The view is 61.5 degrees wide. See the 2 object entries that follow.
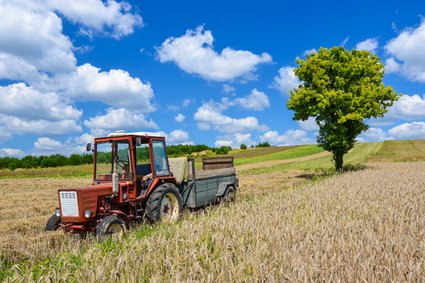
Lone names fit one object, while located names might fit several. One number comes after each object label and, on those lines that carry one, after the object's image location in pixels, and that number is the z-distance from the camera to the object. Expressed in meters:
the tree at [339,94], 26.14
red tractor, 8.22
